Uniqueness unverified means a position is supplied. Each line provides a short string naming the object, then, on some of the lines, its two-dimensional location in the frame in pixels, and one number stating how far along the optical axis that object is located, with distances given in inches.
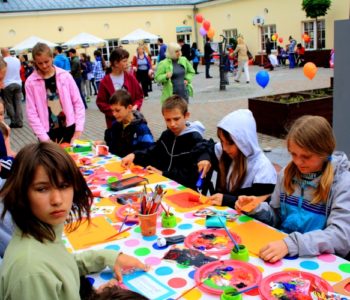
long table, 59.9
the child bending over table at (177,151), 124.3
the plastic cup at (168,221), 80.7
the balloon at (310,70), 313.7
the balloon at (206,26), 688.9
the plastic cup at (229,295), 53.6
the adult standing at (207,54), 673.0
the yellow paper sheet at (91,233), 76.9
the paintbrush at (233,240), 66.2
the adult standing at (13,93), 368.8
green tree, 756.0
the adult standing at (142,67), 488.4
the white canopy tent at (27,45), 728.9
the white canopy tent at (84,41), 753.6
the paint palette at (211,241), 69.9
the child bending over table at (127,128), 147.3
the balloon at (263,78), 331.9
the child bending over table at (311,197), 66.8
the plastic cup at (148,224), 76.5
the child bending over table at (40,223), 47.9
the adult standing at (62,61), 484.4
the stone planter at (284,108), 254.4
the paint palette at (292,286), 55.1
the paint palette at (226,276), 58.2
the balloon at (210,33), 650.0
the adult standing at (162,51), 570.0
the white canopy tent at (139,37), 829.2
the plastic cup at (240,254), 65.3
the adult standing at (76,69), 468.4
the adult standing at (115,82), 189.6
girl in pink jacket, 155.5
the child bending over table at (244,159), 94.7
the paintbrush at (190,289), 57.4
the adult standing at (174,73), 267.1
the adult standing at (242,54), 552.1
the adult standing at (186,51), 706.5
